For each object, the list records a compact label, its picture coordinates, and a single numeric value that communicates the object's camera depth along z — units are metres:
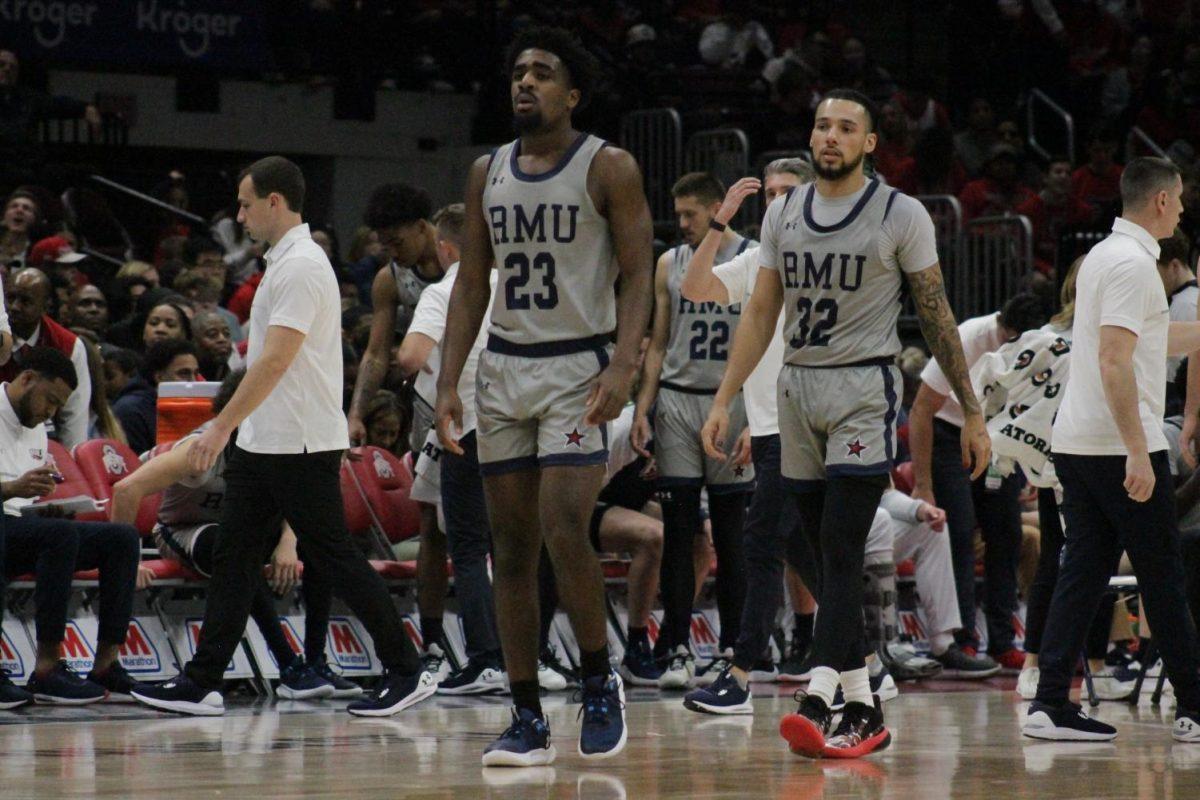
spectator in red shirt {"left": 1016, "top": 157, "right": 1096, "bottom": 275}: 30.94
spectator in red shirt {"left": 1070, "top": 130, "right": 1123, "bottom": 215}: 31.81
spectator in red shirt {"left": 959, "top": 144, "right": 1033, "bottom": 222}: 30.67
